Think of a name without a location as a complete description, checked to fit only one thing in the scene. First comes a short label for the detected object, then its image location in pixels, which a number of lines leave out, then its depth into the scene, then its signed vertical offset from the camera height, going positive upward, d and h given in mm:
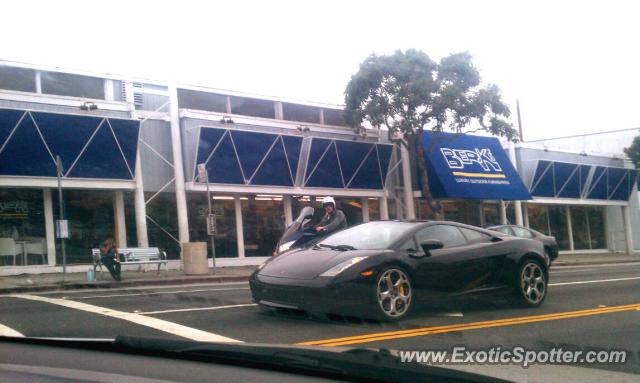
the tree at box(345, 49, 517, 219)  22844 +4524
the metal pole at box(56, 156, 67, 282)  15741 +2008
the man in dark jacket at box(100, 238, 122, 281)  16047 -308
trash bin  18000 -475
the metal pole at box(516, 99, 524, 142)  29089 +4978
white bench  17672 -315
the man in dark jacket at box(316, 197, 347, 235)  10125 +146
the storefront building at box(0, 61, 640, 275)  17969 +2215
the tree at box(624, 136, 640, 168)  27347 +2436
